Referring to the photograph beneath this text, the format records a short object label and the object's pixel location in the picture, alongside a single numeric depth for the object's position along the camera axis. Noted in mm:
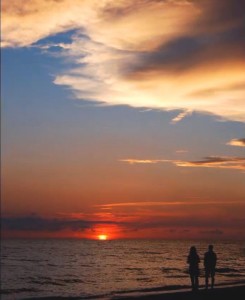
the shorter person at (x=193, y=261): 21583
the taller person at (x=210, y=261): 21547
